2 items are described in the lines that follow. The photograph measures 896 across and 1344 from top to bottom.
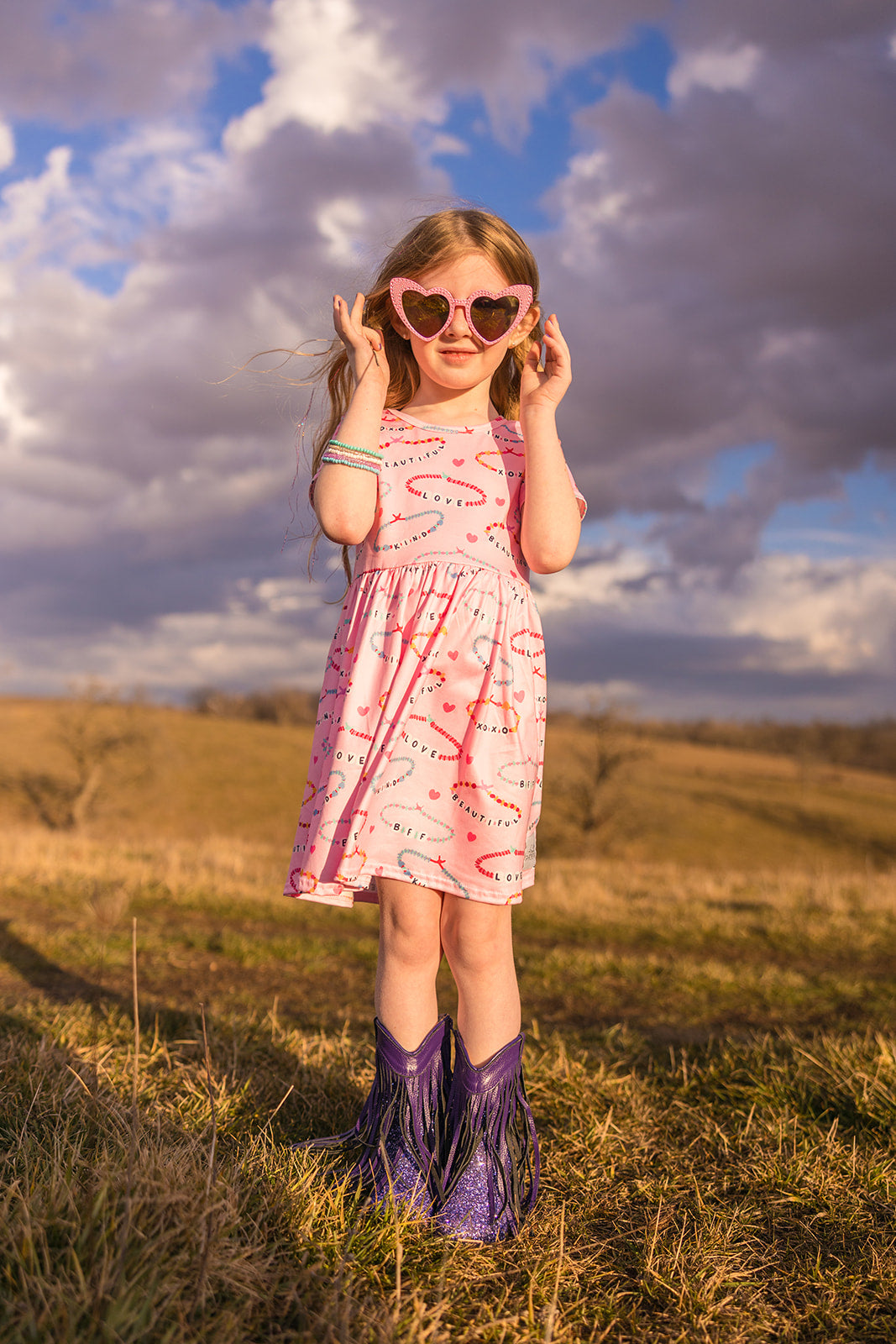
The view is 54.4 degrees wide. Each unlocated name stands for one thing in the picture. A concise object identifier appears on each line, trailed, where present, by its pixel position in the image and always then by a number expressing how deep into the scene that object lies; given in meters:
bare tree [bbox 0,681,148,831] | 26.69
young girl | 2.22
